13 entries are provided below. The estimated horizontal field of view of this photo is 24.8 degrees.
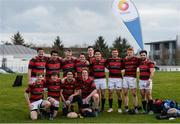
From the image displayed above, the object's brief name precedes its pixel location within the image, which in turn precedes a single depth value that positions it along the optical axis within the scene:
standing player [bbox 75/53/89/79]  12.40
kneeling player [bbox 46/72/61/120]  11.66
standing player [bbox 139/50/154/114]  12.01
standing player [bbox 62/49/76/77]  12.36
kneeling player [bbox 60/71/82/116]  11.77
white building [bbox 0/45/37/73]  66.00
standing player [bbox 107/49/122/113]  12.27
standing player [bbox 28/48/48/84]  12.24
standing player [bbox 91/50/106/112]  12.38
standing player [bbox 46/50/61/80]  12.24
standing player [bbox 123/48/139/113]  12.14
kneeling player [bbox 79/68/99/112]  11.82
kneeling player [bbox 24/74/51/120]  11.39
